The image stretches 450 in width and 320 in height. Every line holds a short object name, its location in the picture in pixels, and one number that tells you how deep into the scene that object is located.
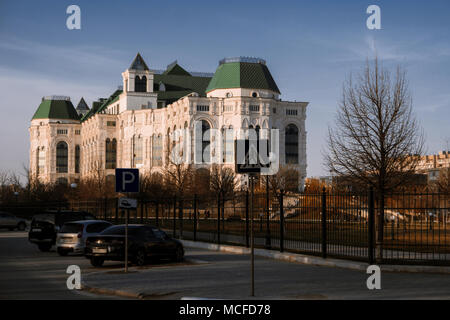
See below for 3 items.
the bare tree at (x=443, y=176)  68.18
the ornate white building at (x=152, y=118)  121.44
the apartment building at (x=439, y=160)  183.32
